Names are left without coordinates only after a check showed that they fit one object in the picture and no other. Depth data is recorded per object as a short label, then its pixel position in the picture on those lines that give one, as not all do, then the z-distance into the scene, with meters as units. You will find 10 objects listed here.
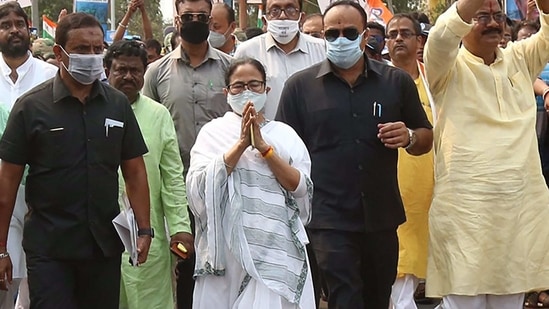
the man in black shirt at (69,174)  5.11
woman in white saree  5.21
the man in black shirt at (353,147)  5.70
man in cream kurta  5.66
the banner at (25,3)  14.62
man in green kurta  6.30
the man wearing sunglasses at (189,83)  6.88
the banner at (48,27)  19.33
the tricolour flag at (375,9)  12.45
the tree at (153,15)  47.56
